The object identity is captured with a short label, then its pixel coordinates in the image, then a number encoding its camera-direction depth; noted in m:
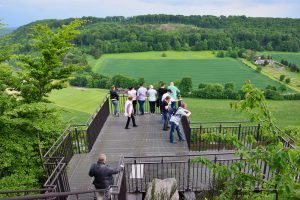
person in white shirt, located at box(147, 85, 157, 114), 13.19
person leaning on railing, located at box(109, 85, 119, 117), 13.27
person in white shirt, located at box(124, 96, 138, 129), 11.41
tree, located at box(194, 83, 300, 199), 3.79
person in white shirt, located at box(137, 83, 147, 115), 13.10
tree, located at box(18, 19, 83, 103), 9.80
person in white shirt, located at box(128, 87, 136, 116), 13.05
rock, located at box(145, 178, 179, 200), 7.52
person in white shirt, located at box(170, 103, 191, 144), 10.38
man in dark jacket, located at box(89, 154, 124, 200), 6.58
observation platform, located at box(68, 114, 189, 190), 9.05
